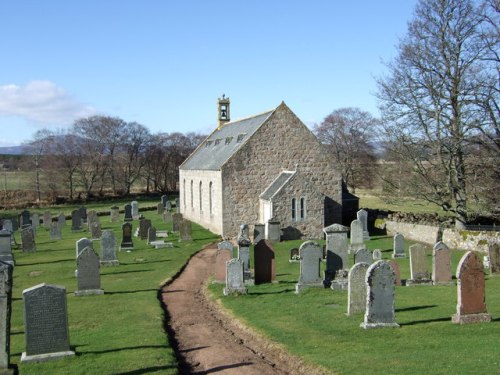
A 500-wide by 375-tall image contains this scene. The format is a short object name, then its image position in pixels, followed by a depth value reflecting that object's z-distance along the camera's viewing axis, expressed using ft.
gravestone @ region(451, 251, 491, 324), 36.78
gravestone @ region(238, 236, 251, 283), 57.76
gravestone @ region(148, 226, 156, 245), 89.51
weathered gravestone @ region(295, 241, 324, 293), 51.24
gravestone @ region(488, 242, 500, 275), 56.44
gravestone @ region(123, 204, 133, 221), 128.98
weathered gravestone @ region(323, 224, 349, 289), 52.80
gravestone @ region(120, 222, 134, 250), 83.20
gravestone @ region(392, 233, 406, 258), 70.23
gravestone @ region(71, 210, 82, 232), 113.29
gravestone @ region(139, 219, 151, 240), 96.22
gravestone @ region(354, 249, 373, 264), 53.98
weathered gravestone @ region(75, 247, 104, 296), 51.70
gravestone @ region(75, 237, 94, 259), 62.28
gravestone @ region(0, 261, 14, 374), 28.96
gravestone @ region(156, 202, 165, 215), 153.07
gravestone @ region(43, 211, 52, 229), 122.93
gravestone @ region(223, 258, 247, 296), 51.26
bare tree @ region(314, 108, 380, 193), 201.98
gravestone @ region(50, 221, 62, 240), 103.14
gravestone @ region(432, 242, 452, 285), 51.62
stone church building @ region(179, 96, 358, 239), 93.04
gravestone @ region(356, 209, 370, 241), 92.58
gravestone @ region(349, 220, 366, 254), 77.61
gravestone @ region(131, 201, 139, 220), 138.86
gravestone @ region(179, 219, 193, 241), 92.68
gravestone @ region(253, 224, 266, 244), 88.74
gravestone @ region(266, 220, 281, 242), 89.76
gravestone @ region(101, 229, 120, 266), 68.69
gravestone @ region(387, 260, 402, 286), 50.56
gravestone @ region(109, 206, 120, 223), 134.00
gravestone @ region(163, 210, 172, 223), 127.54
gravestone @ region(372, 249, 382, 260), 63.29
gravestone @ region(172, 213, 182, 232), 104.37
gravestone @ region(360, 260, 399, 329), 37.06
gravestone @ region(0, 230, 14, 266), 71.10
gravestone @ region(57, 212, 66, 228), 106.87
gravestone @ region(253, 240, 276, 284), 55.88
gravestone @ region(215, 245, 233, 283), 57.72
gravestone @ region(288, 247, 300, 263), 70.95
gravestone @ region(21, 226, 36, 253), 85.81
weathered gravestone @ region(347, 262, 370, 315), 40.75
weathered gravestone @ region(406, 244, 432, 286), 53.16
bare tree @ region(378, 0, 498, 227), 80.07
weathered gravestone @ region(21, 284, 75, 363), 32.07
